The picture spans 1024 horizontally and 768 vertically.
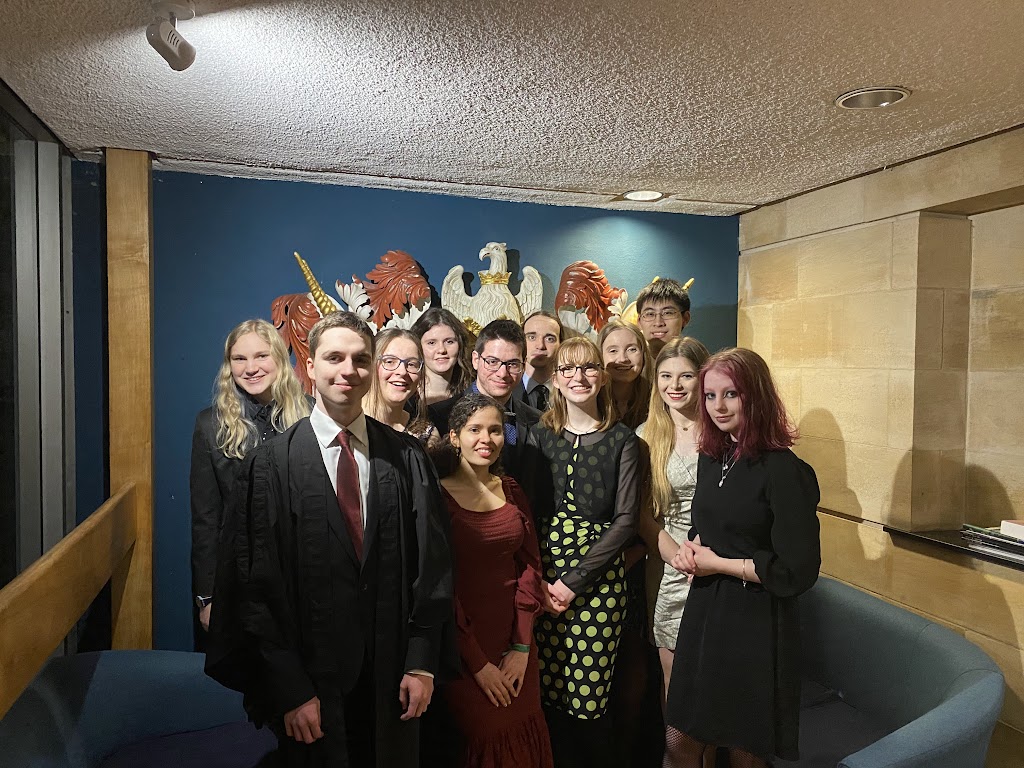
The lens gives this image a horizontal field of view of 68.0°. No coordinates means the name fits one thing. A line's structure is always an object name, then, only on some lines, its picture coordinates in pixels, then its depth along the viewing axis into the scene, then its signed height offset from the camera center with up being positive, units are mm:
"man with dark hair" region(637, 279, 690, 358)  3291 +204
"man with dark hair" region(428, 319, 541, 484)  2707 -59
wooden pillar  2928 -20
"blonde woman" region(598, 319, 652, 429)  3035 -42
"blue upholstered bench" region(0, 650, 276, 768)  2285 -1182
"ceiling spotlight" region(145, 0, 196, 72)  1580 +677
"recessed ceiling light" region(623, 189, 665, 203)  3514 +767
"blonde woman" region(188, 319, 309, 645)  2807 -243
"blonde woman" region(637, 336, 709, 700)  2621 -370
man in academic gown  1812 -562
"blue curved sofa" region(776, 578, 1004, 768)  1983 -1013
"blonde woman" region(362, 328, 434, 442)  2516 -82
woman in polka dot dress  2570 -603
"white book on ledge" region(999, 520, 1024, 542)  2689 -596
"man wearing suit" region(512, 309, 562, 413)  3240 +3
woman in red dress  2312 -776
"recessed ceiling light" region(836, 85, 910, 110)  2185 +771
